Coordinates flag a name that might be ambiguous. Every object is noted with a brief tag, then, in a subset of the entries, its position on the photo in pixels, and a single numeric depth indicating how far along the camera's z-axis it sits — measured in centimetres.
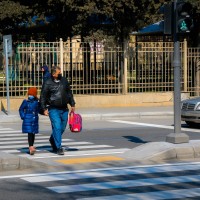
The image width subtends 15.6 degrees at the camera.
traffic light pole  1452
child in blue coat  1444
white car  2105
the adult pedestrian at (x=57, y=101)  1441
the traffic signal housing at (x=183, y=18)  1445
